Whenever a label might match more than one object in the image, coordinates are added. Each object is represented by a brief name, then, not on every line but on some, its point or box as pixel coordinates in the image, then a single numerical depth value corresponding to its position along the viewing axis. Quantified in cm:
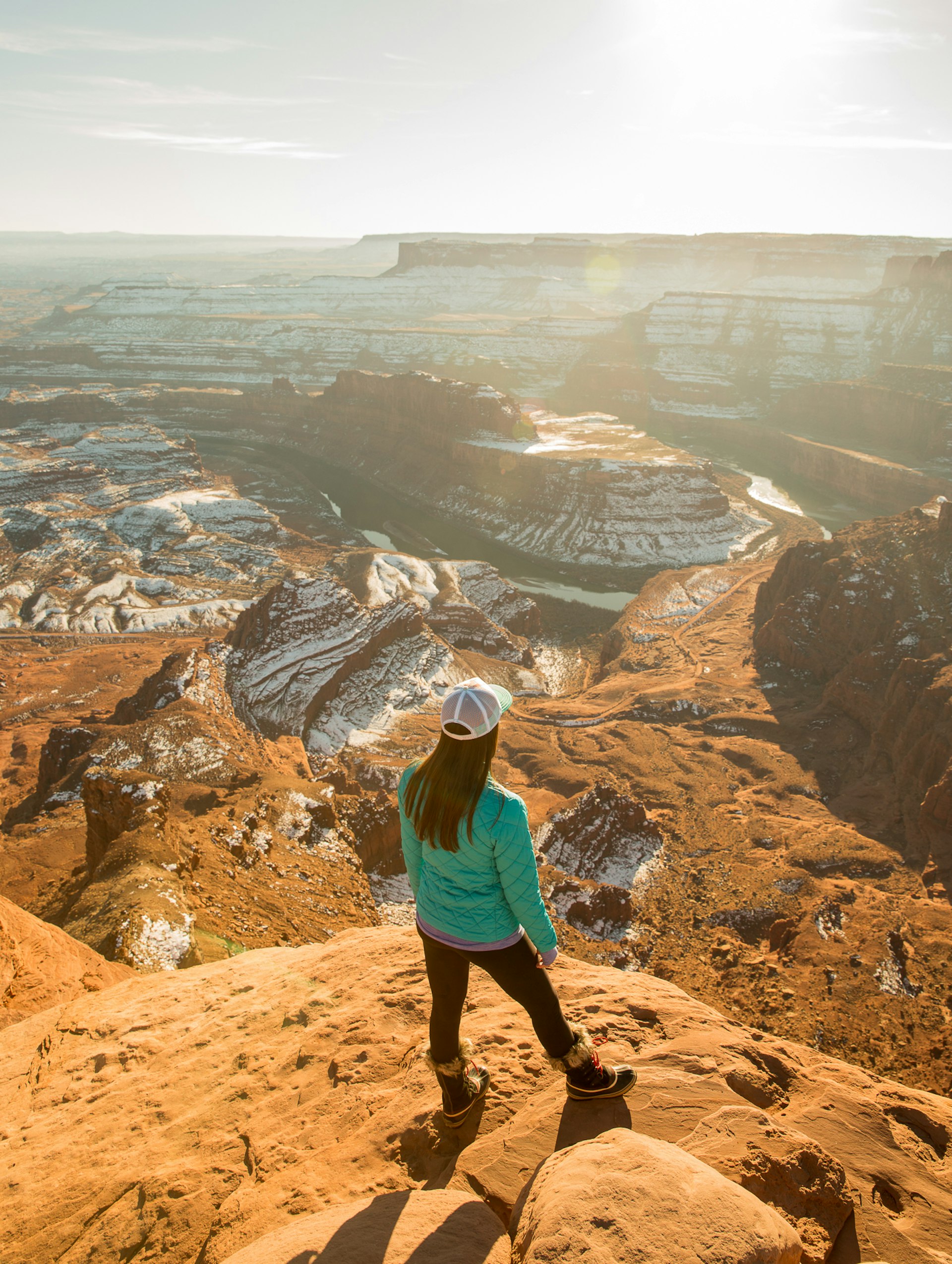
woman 324
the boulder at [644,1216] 238
